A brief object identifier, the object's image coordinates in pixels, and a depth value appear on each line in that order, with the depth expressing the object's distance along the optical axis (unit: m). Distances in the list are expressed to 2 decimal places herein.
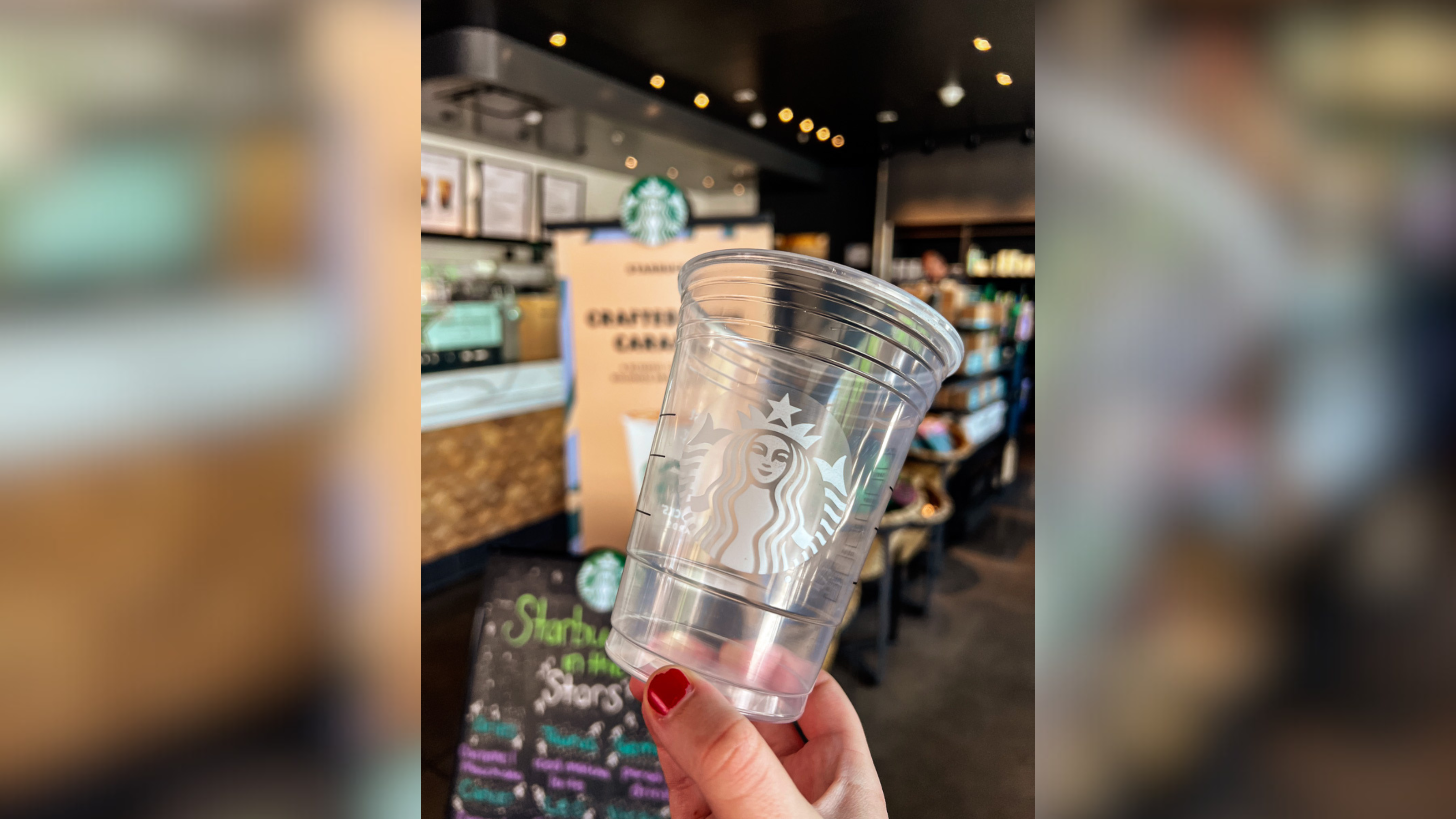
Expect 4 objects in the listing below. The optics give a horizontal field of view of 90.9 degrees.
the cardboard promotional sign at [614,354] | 1.57
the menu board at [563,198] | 5.08
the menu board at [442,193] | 4.12
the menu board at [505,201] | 4.63
